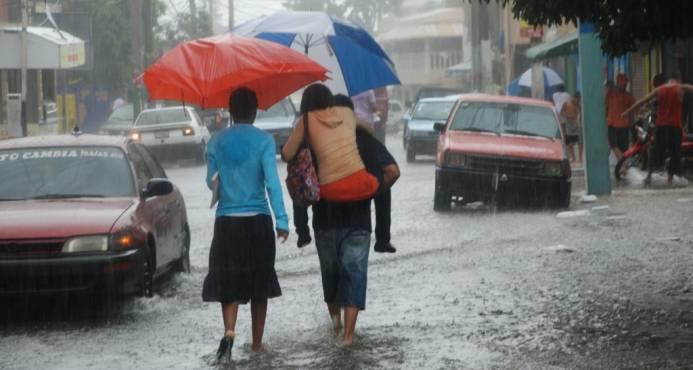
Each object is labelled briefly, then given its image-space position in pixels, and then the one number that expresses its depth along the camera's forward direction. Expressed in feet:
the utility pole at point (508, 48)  183.93
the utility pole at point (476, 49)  166.40
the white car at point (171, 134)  115.14
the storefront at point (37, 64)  137.18
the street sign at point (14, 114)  121.39
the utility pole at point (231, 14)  236.02
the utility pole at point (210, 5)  268.02
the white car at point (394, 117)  246.82
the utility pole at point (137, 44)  142.10
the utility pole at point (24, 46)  125.78
